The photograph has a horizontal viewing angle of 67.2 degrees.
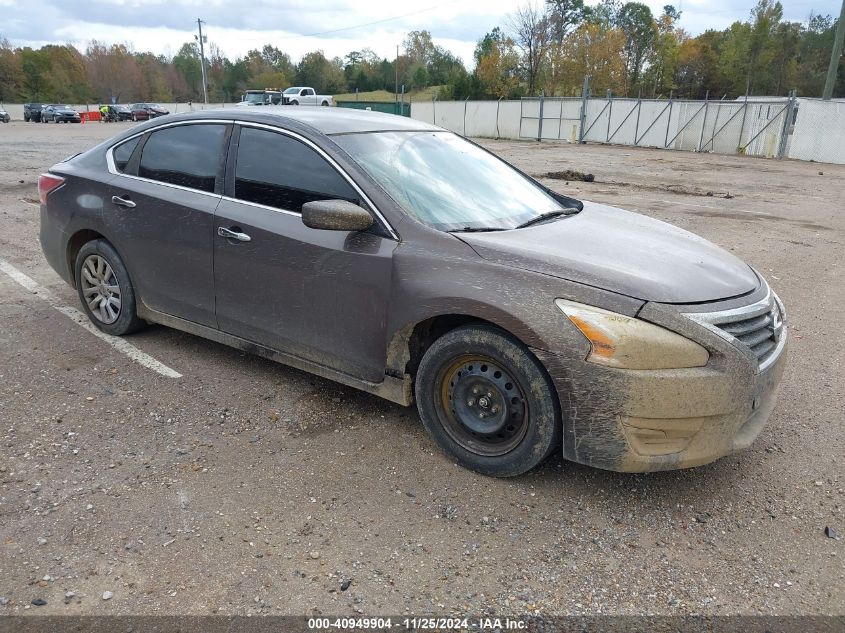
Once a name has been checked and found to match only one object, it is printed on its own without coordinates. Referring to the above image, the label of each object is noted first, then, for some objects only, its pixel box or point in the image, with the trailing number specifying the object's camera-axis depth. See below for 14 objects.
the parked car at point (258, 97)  40.91
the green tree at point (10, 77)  79.62
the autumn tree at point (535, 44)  62.19
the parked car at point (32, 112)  52.12
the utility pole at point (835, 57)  27.83
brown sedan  2.67
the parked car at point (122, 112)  53.52
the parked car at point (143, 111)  53.24
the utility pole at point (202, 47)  65.99
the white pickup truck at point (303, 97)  42.42
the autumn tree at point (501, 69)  62.91
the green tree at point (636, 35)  75.76
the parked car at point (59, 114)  48.72
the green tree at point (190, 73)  105.00
